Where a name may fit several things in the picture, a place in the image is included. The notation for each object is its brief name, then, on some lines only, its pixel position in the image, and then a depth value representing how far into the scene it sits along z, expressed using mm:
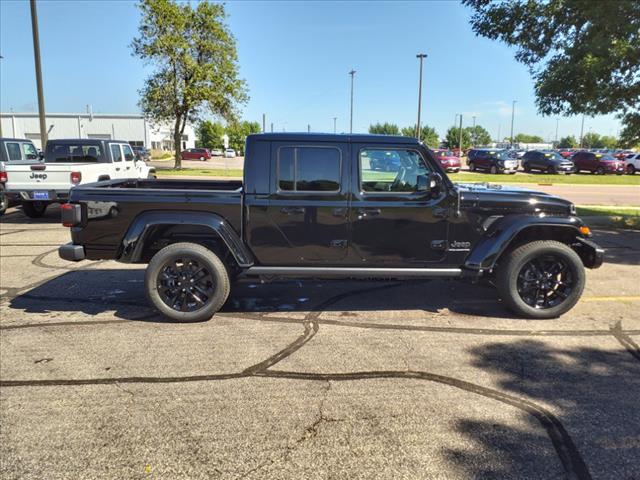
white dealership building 71938
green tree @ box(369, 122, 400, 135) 77956
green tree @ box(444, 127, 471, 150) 93875
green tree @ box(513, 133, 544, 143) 176275
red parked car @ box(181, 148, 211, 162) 62366
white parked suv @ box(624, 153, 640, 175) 37656
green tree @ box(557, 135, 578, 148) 135125
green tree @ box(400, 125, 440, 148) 79219
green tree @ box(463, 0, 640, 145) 8867
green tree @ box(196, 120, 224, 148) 97394
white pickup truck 10930
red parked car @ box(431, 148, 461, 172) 35031
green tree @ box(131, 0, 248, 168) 29875
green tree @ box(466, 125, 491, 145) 130625
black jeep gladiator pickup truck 4883
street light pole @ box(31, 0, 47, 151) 17733
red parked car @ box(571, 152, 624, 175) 37312
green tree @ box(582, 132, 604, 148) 133500
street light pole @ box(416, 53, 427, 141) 44944
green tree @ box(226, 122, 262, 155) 35172
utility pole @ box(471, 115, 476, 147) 119400
